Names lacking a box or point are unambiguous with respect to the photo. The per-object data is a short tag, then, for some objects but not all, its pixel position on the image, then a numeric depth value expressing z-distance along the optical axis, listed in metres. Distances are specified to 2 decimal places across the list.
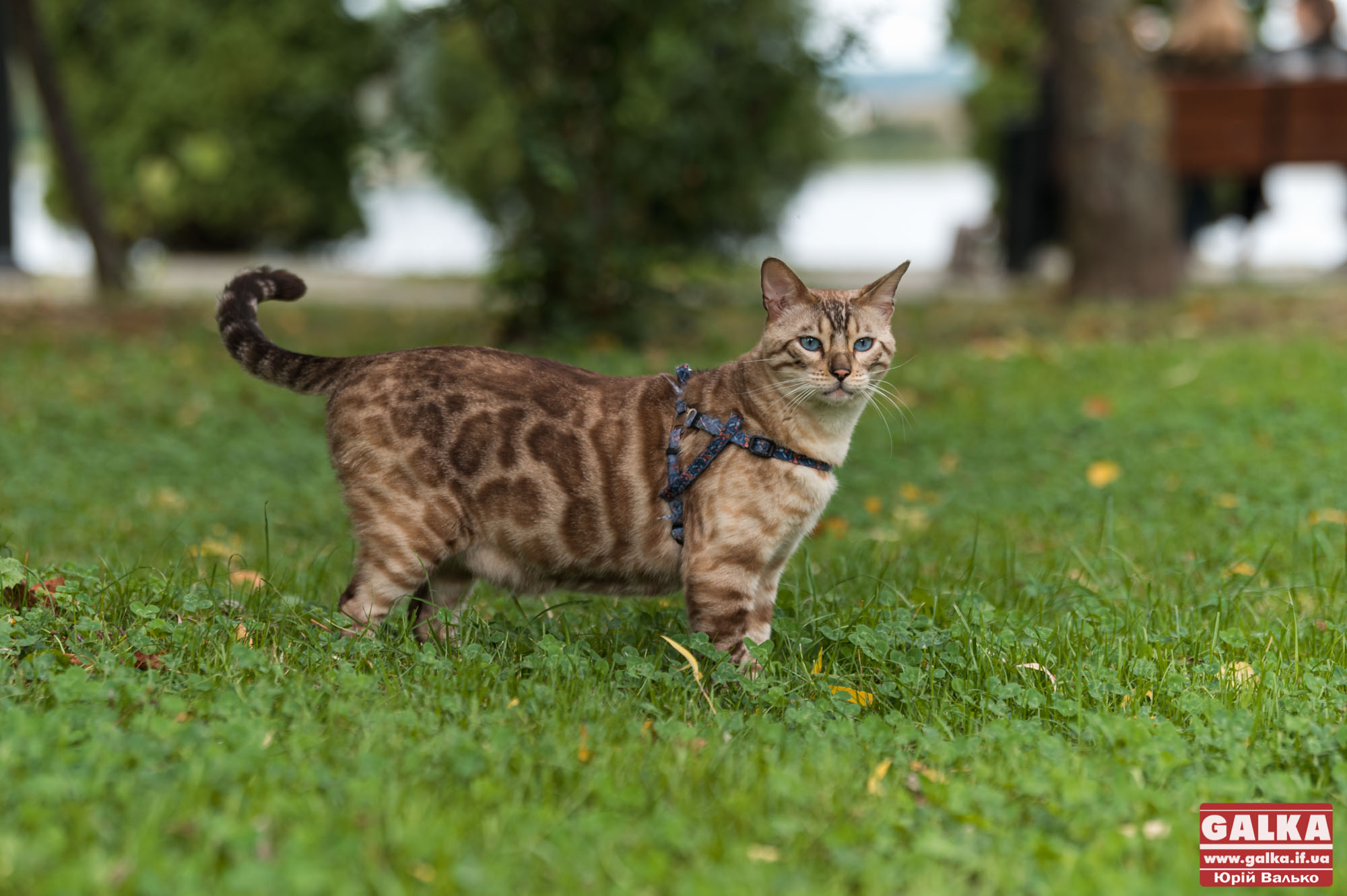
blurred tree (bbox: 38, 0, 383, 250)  16.78
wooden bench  14.51
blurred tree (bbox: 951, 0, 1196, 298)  12.53
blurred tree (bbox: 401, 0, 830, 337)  10.10
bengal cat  4.11
